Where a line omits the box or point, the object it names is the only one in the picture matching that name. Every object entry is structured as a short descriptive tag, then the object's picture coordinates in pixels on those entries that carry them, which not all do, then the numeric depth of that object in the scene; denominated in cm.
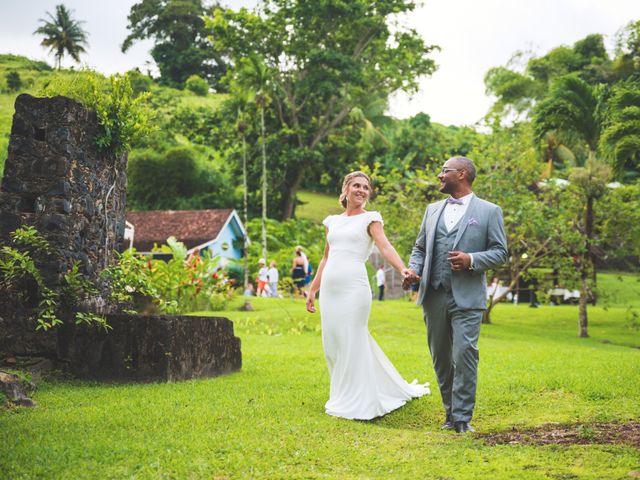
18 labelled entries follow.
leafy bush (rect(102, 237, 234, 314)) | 1861
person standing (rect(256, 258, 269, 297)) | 2869
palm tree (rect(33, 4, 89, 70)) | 6225
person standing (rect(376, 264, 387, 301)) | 3125
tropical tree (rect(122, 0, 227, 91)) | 7100
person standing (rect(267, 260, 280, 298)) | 2844
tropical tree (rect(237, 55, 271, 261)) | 3569
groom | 664
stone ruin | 788
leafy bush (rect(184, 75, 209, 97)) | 6662
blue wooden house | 3556
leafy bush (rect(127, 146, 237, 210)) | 4444
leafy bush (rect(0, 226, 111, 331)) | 770
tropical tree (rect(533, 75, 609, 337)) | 2021
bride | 733
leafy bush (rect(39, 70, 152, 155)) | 862
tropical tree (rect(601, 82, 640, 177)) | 1498
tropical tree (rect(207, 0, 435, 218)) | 3725
